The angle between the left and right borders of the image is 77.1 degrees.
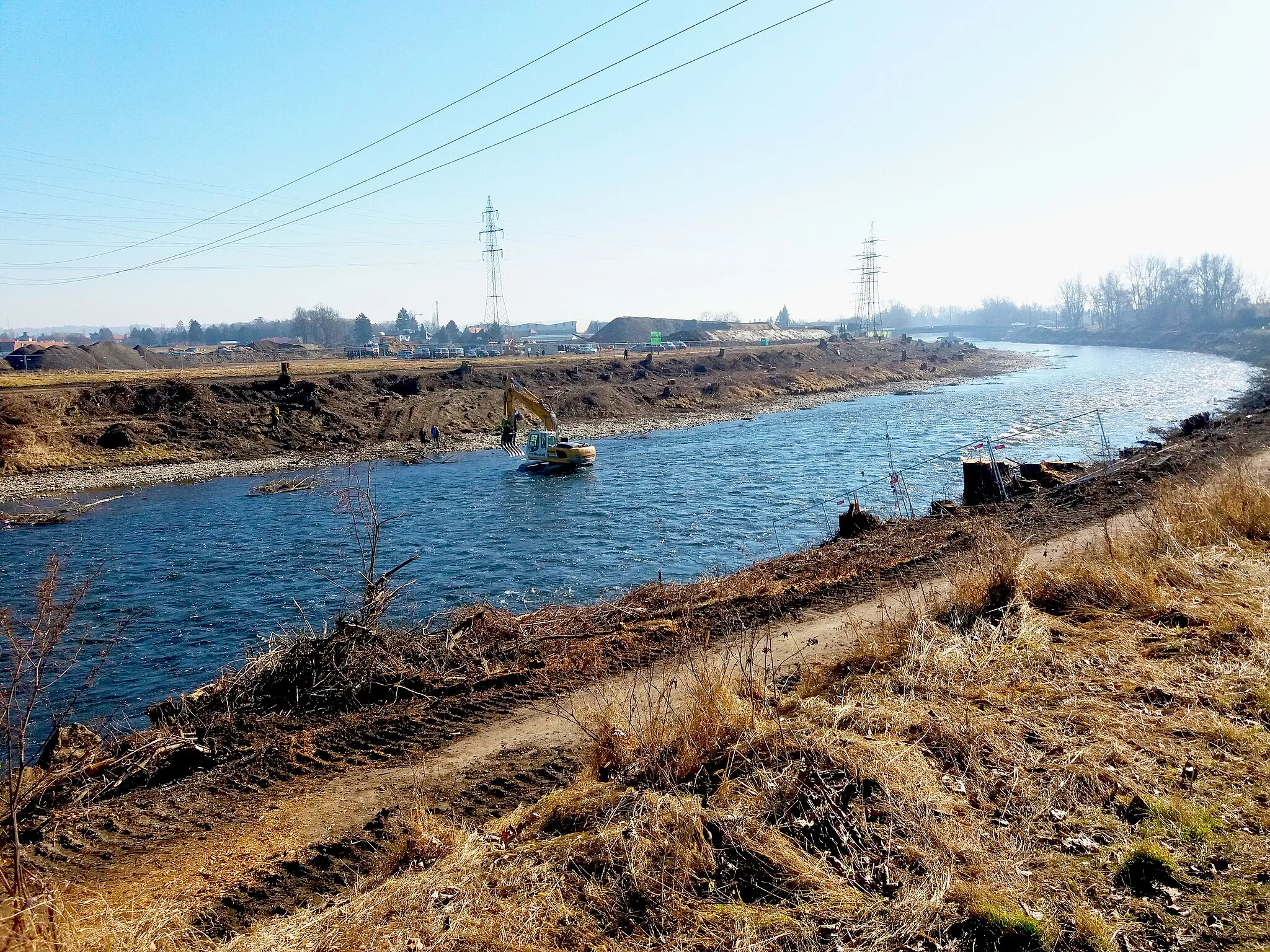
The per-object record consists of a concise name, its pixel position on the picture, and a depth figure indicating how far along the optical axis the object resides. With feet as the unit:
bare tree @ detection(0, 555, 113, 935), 14.49
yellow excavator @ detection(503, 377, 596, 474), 115.55
